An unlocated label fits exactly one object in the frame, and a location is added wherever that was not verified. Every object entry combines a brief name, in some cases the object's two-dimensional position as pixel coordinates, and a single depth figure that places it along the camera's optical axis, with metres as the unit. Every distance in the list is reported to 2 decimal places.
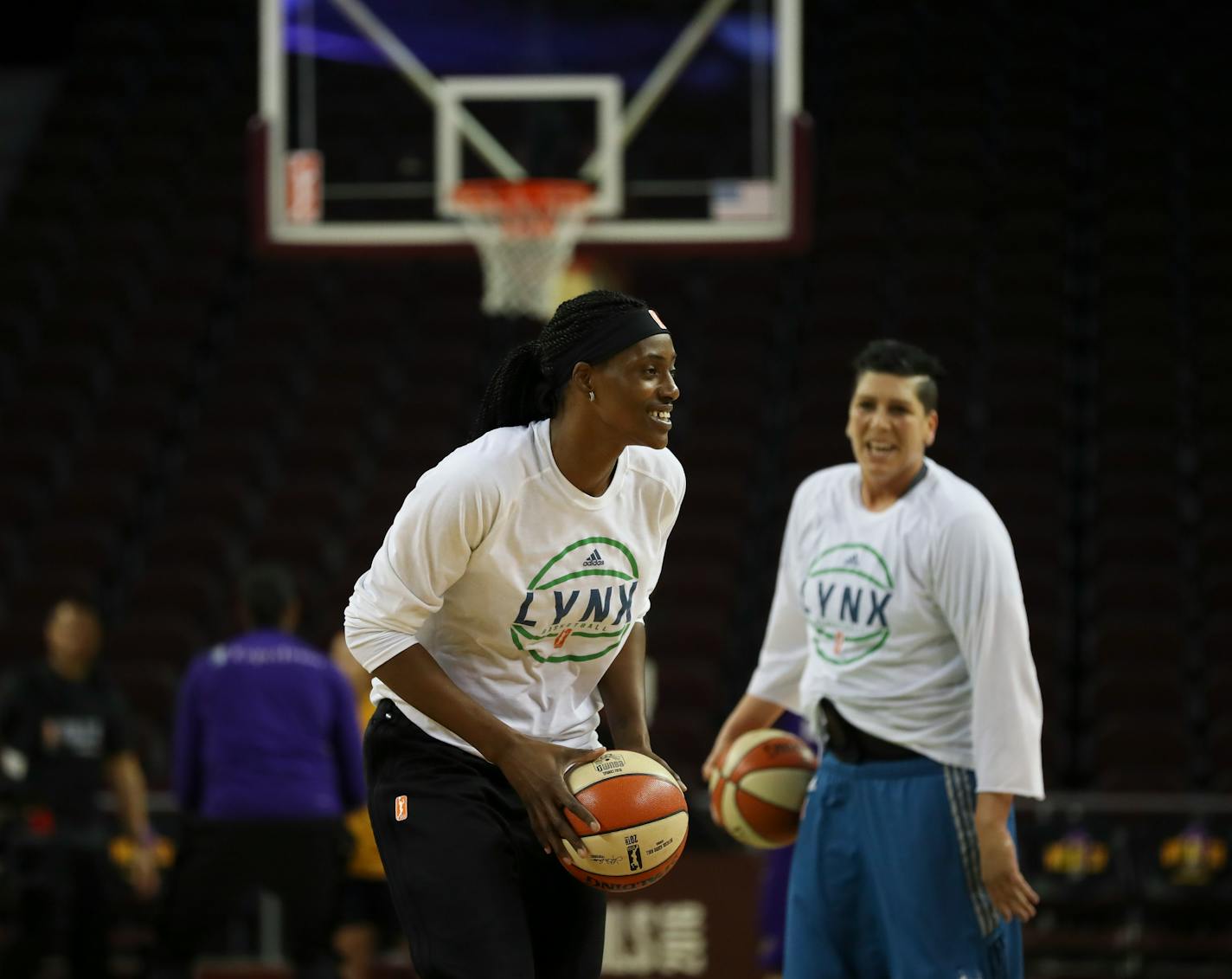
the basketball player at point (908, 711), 8.28
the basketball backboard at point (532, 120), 16.52
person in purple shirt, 13.85
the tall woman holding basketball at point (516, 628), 6.86
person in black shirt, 15.89
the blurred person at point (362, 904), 15.20
